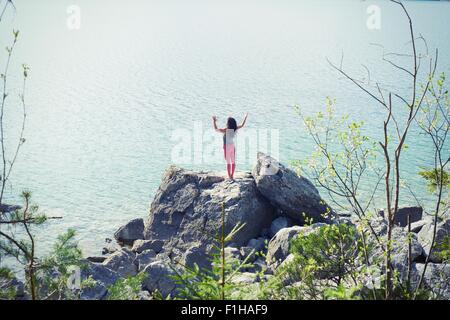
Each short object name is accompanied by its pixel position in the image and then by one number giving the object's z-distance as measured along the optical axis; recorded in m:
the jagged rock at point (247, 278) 13.23
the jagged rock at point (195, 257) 16.94
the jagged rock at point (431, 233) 14.45
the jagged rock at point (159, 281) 14.33
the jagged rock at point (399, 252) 12.03
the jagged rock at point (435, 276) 11.24
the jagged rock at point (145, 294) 12.88
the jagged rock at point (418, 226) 18.27
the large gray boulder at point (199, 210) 17.66
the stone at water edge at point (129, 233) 19.75
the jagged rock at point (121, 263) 16.08
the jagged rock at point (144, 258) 16.89
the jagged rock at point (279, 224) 18.01
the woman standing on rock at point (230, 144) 18.48
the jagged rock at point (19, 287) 13.74
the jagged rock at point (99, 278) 13.95
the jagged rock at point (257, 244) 17.56
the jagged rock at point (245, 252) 17.05
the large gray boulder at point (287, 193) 17.92
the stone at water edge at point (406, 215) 19.70
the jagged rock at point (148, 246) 18.52
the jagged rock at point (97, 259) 18.55
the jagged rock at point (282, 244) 15.41
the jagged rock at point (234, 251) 15.91
